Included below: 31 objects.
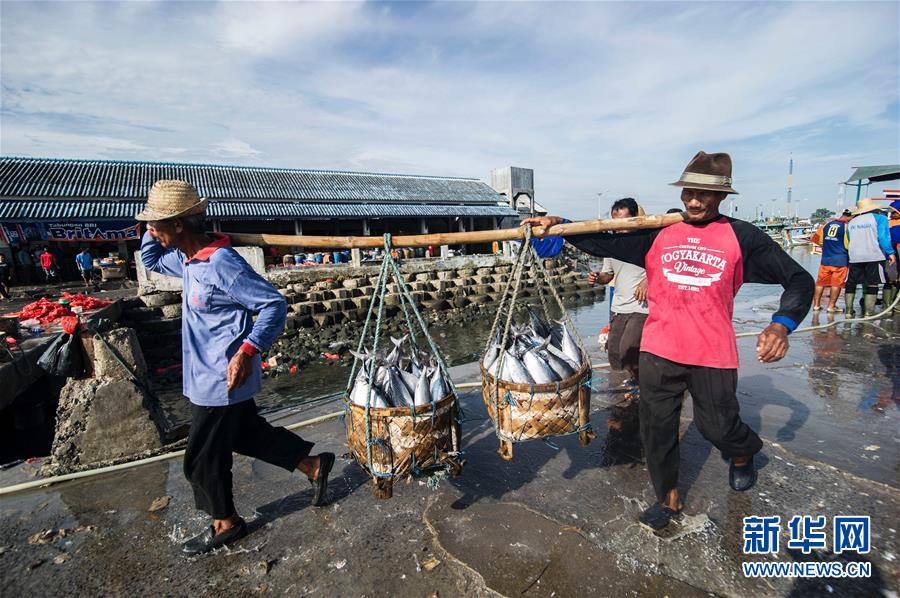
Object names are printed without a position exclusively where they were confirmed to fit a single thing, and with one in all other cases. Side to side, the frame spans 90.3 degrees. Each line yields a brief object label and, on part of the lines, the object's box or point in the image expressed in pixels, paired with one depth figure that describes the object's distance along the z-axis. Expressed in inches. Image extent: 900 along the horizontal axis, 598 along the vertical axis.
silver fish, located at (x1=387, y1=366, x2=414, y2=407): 105.0
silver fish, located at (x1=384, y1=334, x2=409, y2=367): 114.3
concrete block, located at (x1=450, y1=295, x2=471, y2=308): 698.2
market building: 685.3
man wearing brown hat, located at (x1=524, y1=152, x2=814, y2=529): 97.5
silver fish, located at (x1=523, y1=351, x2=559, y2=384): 105.1
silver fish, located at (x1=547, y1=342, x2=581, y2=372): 110.2
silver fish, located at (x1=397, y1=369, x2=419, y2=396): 108.0
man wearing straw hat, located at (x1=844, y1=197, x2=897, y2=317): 284.8
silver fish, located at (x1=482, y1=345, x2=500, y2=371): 116.9
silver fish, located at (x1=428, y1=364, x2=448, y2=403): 103.0
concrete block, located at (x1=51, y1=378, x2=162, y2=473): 140.4
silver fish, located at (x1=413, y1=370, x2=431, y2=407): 102.0
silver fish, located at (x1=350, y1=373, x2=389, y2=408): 101.5
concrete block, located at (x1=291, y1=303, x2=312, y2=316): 563.9
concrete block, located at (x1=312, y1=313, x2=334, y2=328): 565.3
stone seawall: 466.9
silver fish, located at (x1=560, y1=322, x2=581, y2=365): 115.0
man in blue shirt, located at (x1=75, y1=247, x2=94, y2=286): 632.4
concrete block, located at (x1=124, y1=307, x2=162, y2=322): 464.4
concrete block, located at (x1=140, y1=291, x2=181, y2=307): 487.5
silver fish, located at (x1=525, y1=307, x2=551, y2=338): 127.3
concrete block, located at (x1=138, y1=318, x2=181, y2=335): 465.0
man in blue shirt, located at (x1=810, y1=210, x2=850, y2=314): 307.4
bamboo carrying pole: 110.0
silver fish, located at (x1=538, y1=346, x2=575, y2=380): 107.3
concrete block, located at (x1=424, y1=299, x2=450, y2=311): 669.5
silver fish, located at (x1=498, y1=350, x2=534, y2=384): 105.5
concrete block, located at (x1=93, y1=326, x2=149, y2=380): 144.6
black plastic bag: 139.4
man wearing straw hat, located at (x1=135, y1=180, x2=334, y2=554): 97.5
